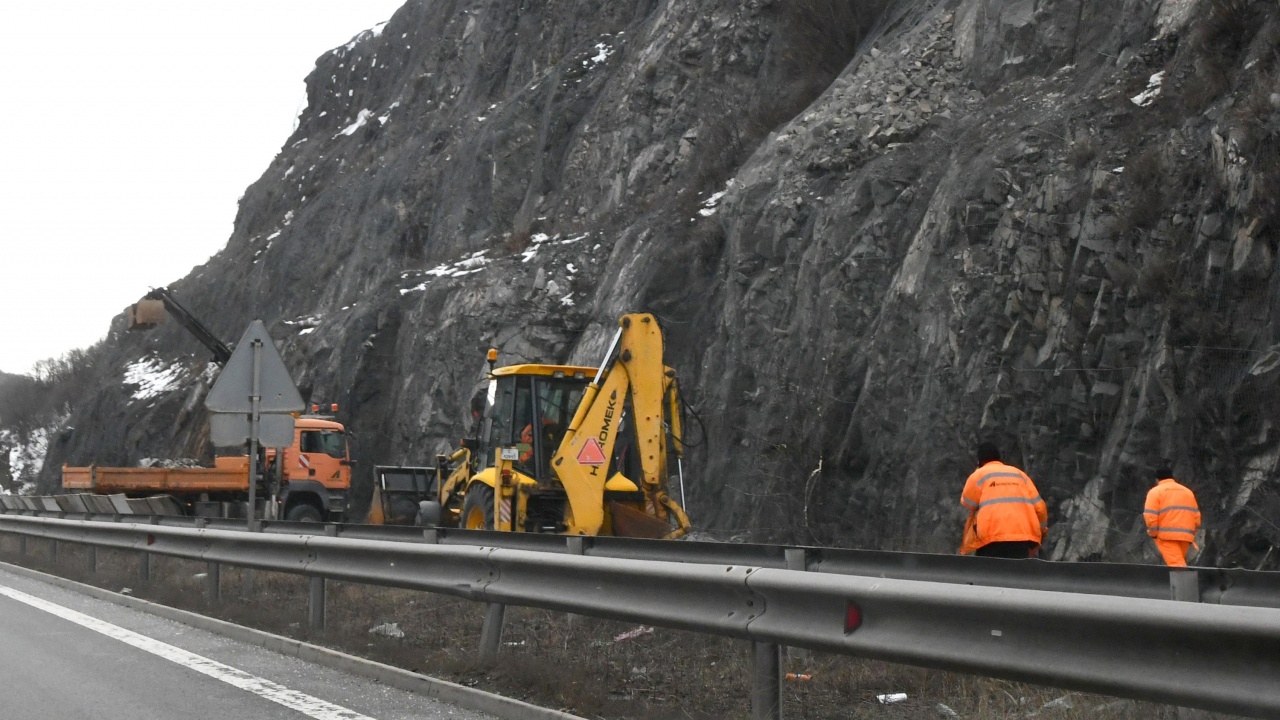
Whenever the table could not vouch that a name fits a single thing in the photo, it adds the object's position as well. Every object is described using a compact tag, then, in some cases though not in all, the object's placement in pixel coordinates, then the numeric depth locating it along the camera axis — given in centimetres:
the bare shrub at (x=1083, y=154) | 1616
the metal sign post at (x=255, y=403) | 1242
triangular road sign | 1235
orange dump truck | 2528
